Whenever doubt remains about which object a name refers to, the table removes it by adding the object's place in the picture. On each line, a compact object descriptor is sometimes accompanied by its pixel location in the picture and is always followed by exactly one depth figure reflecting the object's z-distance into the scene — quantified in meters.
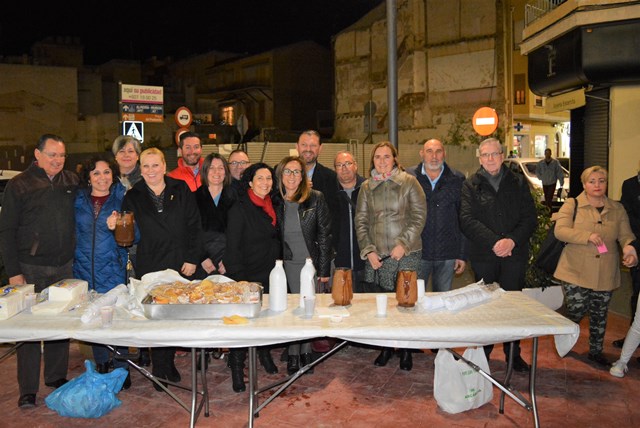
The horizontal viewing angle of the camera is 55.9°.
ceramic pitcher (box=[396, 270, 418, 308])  4.07
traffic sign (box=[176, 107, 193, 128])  15.08
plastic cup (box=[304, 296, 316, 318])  3.91
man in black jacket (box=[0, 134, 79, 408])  4.72
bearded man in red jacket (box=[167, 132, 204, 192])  6.14
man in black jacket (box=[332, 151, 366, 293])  5.82
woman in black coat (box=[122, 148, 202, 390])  4.88
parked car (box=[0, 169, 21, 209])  9.68
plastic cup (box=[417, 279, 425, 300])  4.18
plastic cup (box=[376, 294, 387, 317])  3.89
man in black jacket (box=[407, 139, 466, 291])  5.55
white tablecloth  3.56
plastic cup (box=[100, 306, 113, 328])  3.69
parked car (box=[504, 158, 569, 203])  17.38
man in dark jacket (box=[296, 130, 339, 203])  5.89
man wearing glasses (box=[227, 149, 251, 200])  6.05
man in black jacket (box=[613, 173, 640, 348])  5.48
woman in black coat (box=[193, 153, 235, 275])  5.46
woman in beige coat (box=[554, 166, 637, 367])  5.28
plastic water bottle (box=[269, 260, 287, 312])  4.04
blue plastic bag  4.21
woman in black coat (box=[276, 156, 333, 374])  5.08
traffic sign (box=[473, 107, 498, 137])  17.59
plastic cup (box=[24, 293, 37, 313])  4.05
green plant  6.61
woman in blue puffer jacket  4.80
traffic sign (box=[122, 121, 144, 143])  13.20
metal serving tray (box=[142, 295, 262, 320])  3.79
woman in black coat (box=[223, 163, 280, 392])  4.92
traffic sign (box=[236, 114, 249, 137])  16.66
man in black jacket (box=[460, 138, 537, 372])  5.22
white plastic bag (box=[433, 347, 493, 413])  4.23
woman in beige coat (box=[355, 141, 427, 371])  5.27
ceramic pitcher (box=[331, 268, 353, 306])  4.13
